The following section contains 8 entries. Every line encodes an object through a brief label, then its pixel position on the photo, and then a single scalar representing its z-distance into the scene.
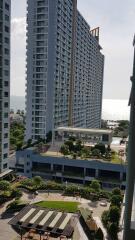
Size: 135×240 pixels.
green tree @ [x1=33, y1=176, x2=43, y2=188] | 30.29
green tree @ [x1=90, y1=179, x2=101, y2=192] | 29.21
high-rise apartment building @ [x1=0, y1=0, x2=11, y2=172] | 34.26
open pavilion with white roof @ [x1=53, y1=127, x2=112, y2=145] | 47.15
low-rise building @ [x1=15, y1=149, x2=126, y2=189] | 37.48
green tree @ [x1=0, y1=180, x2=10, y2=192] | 27.79
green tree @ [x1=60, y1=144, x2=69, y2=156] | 41.19
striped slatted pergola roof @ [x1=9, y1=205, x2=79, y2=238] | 18.90
